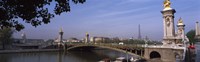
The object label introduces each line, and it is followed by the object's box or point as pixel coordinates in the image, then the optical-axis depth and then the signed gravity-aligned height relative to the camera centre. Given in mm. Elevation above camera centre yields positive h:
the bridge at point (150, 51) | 20058 -3240
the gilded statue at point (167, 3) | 23676 +5151
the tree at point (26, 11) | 3492 +621
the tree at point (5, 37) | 41025 -1203
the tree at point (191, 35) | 44420 -1103
